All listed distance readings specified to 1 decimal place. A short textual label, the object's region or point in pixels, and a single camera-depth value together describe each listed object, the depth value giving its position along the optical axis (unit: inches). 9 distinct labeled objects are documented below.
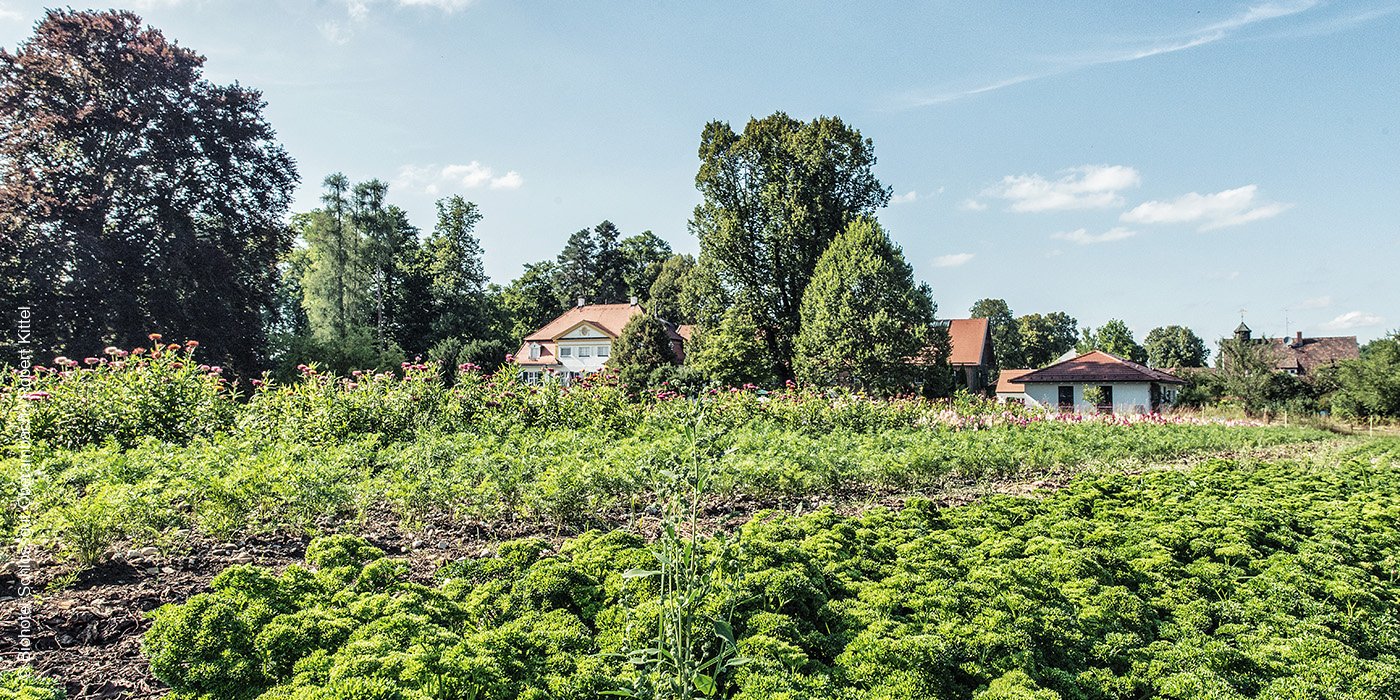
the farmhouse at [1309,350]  2033.7
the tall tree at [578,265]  2689.5
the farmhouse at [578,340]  1902.1
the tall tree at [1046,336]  3058.6
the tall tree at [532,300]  2353.6
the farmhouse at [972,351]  1771.7
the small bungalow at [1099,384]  1291.8
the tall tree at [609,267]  2753.4
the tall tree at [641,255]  2765.7
